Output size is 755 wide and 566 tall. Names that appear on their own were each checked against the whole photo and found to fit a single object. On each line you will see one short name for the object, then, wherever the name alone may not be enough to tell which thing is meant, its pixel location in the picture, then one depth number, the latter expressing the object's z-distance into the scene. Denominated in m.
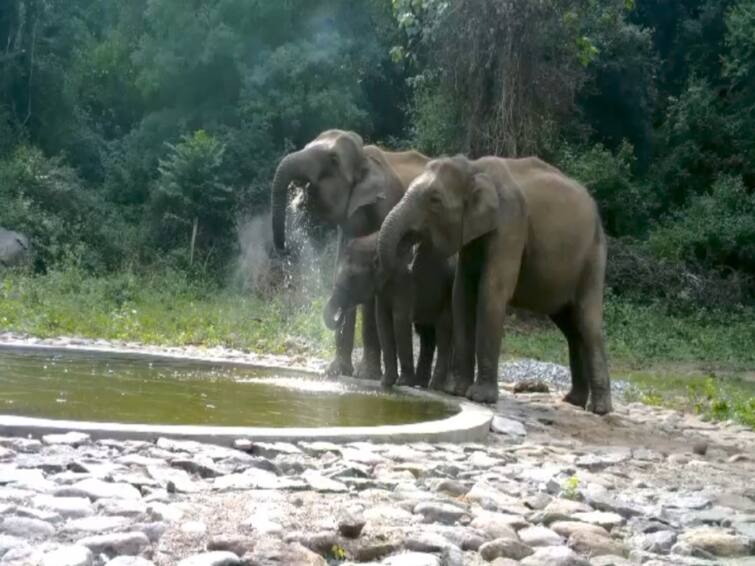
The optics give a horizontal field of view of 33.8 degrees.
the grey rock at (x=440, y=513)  5.04
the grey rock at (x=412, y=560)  4.25
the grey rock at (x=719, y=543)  5.11
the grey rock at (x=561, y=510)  5.32
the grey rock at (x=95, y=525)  4.25
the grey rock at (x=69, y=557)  3.75
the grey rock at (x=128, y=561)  3.87
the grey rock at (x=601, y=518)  5.34
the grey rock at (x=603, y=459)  7.27
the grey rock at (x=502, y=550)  4.60
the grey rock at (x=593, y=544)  4.90
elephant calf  10.73
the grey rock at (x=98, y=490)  4.77
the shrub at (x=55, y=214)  27.39
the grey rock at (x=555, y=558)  4.52
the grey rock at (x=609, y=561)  4.68
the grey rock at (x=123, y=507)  4.52
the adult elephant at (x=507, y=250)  9.95
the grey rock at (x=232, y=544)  4.15
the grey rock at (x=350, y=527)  4.52
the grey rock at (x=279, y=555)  4.07
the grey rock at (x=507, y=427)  8.45
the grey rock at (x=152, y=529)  4.24
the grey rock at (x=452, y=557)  4.42
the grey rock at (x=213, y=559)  3.94
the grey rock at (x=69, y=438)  5.86
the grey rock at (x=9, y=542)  3.92
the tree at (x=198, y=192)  29.16
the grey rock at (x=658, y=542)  5.08
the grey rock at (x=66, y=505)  4.47
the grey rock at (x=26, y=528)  4.13
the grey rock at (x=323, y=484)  5.43
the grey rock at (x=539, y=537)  4.87
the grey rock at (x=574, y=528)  5.07
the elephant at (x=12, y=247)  25.84
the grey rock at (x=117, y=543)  4.04
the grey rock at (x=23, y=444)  5.69
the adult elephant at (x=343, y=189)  11.27
